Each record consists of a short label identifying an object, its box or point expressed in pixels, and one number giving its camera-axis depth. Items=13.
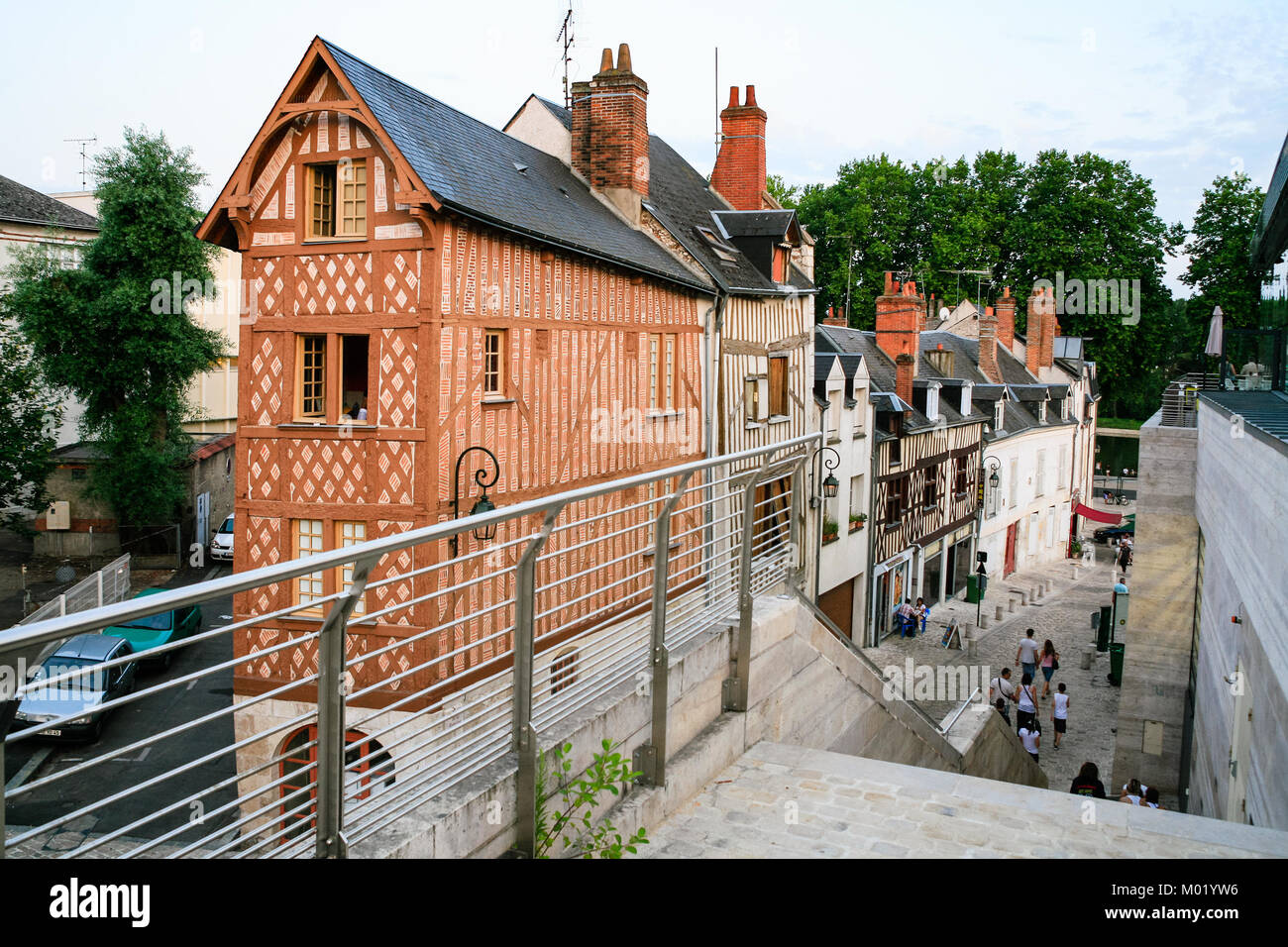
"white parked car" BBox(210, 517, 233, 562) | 27.33
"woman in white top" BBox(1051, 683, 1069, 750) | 17.73
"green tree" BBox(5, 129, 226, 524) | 24.48
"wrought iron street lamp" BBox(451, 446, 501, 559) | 12.01
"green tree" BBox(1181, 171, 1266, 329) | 41.81
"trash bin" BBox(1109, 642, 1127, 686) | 22.36
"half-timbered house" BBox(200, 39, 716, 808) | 11.88
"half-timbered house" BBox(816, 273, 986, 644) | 26.78
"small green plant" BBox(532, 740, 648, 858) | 3.61
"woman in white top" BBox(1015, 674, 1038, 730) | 17.03
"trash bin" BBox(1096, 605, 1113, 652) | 25.45
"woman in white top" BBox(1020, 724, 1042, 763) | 16.78
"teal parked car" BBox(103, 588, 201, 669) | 17.56
